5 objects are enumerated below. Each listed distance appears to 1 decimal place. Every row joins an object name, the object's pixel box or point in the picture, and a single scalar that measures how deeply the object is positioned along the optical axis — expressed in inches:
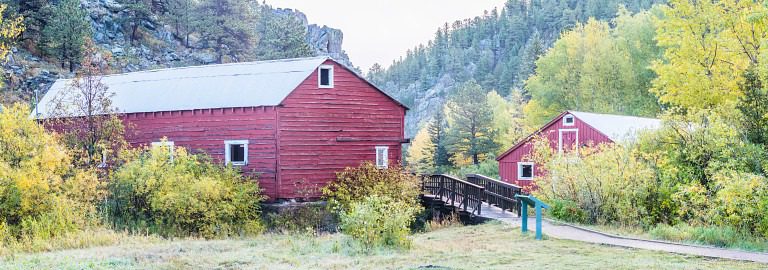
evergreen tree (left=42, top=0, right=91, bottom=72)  1883.6
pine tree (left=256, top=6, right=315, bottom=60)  2482.8
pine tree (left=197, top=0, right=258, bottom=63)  2591.0
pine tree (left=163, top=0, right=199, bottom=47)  2586.1
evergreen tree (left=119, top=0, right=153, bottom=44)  2445.3
